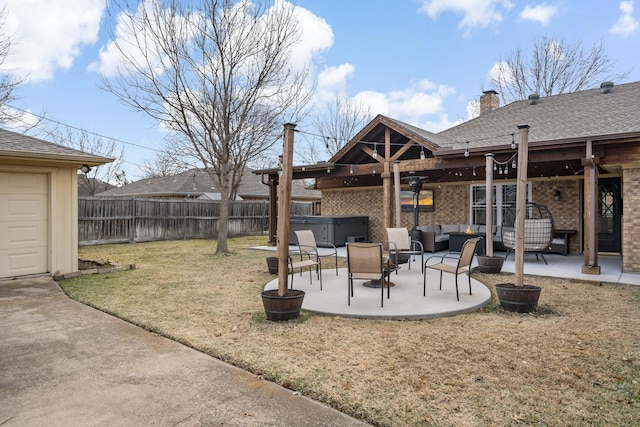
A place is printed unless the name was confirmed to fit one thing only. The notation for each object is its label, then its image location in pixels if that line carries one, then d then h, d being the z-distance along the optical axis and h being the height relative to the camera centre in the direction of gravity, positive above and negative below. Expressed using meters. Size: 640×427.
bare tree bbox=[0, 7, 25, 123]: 12.52 +4.68
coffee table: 10.19 -0.69
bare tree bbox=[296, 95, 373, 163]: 25.81 +6.41
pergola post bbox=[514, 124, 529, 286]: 4.76 +0.19
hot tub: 12.27 -0.38
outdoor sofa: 10.81 -0.57
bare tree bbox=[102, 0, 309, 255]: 10.16 +4.06
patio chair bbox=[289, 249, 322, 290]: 5.93 -0.75
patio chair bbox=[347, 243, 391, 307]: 4.91 -0.58
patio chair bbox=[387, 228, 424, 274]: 7.38 -0.42
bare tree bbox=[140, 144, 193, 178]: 30.86 +4.07
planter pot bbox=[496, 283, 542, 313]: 4.69 -0.98
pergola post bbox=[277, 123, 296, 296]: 4.43 +0.07
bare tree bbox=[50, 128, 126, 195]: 25.24 +4.59
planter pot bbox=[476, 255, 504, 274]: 7.54 -0.93
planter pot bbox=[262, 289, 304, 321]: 4.35 -1.00
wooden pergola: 7.36 +1.31
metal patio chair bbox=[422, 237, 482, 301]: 5.23 -0.63
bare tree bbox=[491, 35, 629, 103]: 19.09 +7.43
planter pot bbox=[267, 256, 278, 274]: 7.52 -0.93
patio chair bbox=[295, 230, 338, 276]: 7.14 -0.44
